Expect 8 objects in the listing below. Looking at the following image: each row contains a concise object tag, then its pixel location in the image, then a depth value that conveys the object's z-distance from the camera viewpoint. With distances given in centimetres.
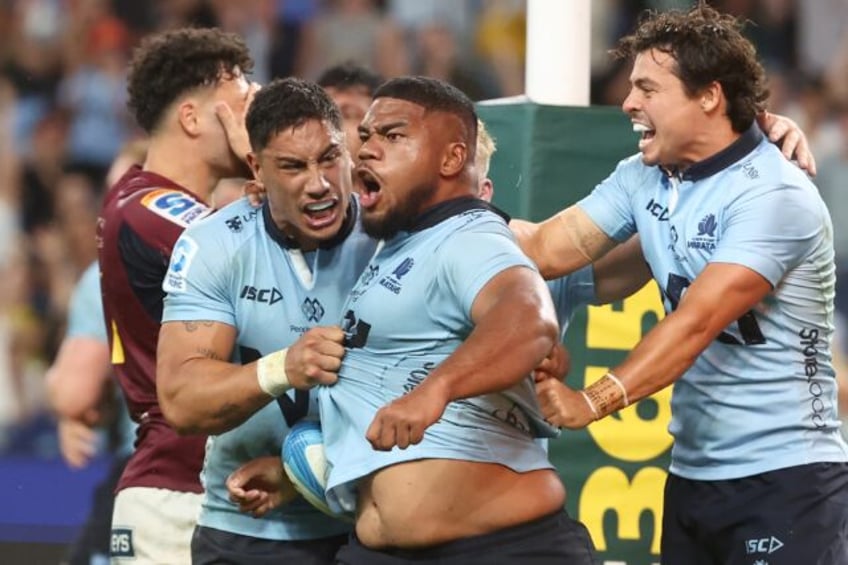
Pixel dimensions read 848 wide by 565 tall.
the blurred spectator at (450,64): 2139
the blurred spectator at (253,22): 2205
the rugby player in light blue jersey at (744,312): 875
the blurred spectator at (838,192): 1845
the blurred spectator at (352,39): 2159
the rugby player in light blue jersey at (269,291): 862
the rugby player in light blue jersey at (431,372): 782
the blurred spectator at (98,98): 2150
